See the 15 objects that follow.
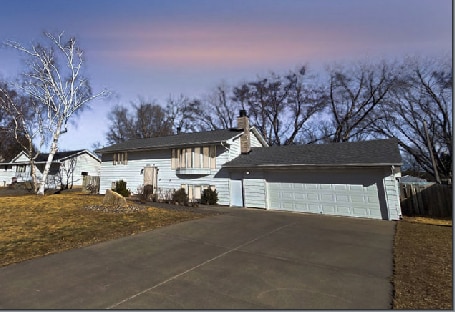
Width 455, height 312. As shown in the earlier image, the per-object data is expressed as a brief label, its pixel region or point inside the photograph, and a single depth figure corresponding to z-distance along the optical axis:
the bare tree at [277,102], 32.12
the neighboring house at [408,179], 23.88
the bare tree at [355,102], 27.28
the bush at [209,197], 16.44
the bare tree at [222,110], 36.03
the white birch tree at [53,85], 18.83
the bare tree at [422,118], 24.27
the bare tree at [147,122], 40.16
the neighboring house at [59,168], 31.98
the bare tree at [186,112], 37.65
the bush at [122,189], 18.77
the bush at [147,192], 16.76
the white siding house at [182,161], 16.92
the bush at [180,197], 15.66
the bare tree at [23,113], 19.66
